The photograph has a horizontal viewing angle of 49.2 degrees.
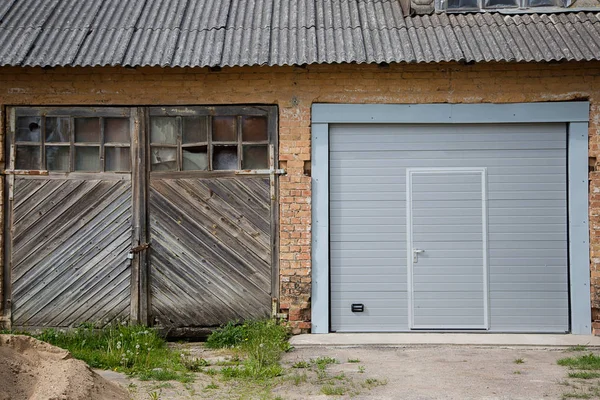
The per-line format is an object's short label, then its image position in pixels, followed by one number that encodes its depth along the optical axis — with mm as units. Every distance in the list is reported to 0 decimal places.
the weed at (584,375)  6441
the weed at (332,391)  5988
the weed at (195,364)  6977
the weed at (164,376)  6559
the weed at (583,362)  6816
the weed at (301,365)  6988
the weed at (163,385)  6267
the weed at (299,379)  6352
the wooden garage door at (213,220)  8438
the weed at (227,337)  8047
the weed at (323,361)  6979
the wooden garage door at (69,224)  8531
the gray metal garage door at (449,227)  8305
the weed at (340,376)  6499
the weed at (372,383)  6250
